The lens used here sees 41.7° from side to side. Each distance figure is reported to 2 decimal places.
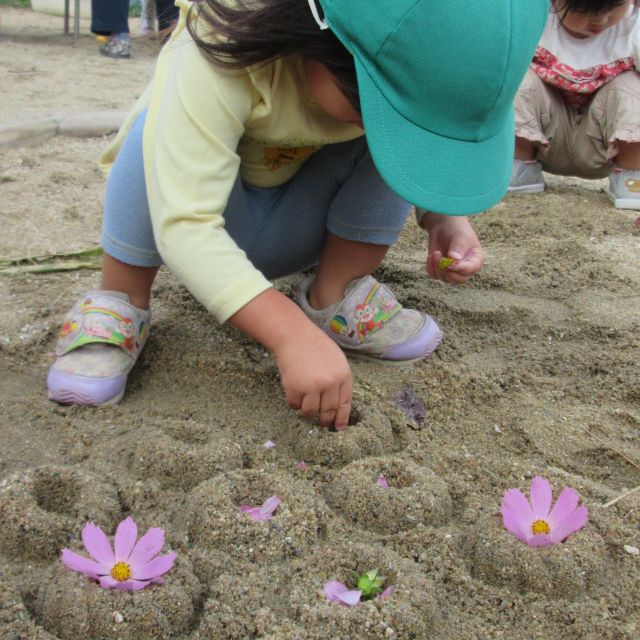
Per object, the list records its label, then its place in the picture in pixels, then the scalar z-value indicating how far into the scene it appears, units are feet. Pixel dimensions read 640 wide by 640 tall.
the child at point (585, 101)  9.12
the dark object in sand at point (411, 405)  4.93
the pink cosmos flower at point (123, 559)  3.26
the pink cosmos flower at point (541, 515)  3.72
